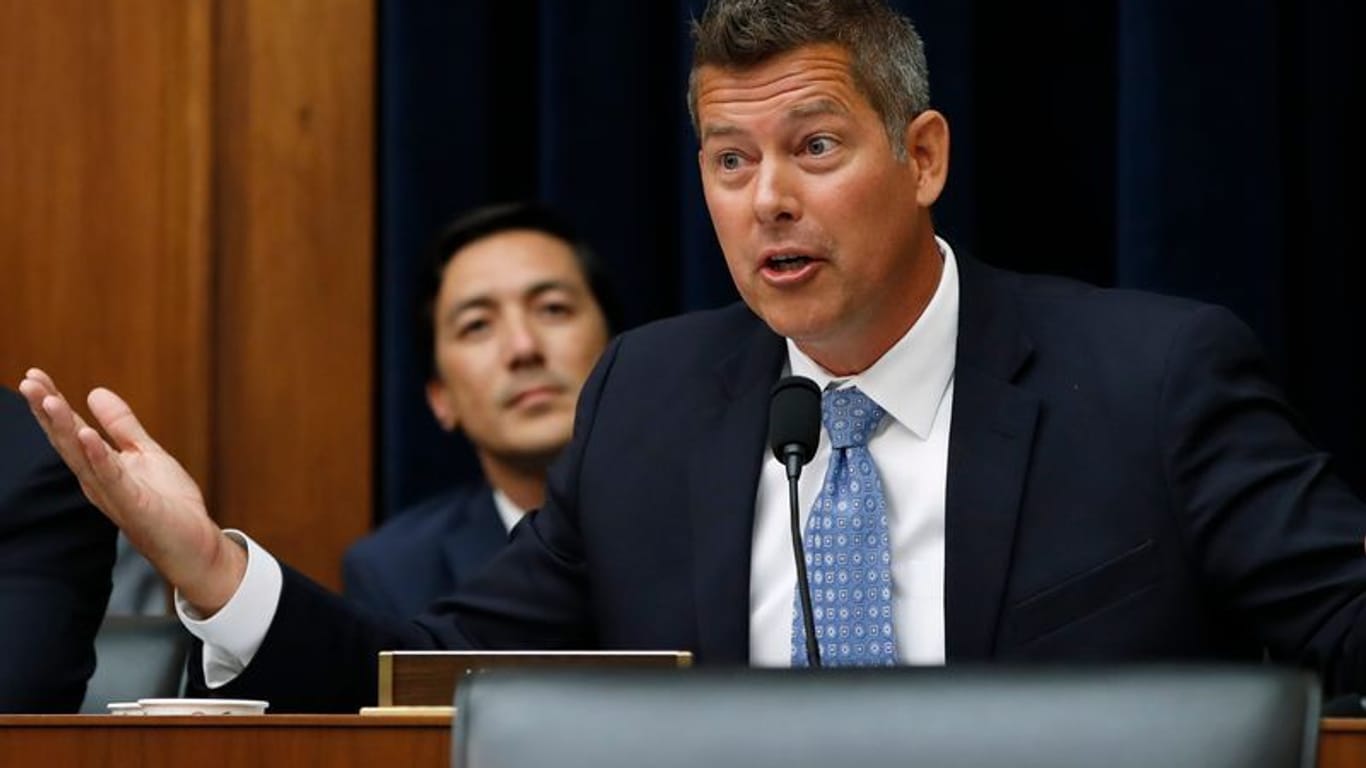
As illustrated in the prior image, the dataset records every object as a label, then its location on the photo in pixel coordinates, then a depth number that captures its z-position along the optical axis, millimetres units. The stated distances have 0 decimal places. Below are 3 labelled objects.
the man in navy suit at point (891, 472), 6480
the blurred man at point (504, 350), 7392
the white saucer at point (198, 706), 6241
